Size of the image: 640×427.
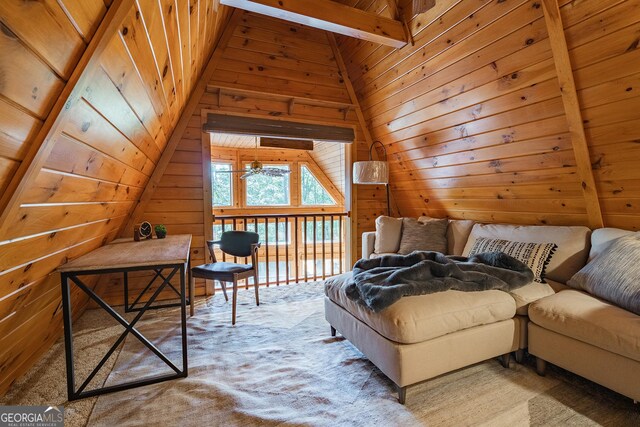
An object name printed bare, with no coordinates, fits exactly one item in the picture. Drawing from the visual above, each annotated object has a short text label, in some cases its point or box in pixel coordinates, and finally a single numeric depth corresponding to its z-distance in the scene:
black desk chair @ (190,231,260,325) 2.69
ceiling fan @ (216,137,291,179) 4.86
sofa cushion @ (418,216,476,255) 3.13
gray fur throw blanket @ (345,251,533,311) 1.76
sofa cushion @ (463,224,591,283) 2.22
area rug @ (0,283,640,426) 1.51
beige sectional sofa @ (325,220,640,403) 1.52
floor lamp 3.27
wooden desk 1.65
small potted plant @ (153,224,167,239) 2.88
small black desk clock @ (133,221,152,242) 2.76
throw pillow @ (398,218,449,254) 3.21
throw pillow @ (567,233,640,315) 1.64
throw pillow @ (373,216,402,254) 3.44
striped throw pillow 2.23
